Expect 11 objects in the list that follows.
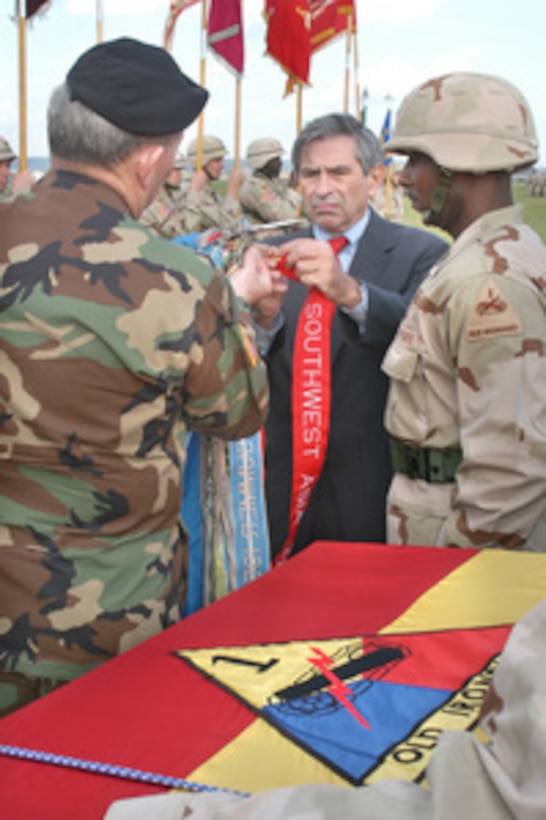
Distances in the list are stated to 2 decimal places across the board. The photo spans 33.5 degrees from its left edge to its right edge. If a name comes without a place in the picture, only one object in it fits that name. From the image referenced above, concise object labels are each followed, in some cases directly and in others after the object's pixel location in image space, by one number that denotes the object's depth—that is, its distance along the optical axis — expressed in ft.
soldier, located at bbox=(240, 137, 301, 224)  41.11
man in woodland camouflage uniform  5.75
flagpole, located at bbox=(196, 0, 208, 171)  28.42
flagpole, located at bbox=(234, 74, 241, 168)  29.78
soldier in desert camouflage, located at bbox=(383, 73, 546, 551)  7.33
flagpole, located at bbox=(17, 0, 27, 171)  20.81
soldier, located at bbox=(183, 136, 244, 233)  38.60
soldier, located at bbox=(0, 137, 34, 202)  30.89
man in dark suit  9.59
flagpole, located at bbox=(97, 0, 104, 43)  23.44
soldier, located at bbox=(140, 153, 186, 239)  36.47
